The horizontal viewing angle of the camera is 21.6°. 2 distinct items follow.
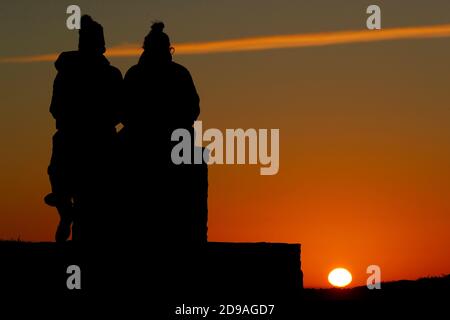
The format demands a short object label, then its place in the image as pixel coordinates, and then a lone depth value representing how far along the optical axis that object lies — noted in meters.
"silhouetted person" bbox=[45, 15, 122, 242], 16.00
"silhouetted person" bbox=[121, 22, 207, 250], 15.68
